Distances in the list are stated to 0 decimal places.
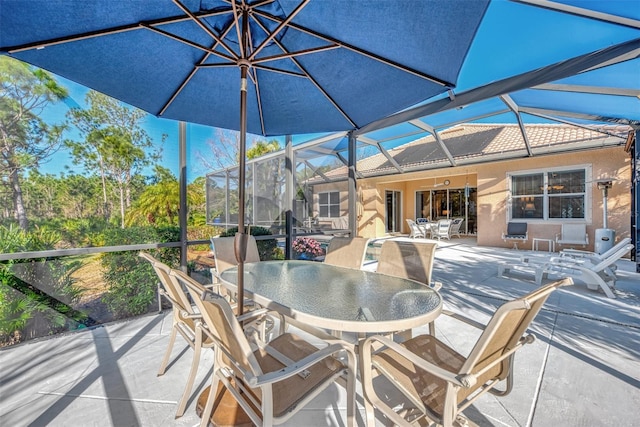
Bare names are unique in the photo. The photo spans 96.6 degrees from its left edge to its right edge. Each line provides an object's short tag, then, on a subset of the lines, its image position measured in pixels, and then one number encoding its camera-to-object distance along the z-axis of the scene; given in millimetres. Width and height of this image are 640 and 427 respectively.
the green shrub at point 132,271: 3369
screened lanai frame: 3053
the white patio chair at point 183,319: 1855
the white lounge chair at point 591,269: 4305
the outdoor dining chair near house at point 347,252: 3225
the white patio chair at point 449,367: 1199
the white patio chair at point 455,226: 11841
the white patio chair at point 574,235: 7797
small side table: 8375
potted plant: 5156
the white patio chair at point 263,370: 1222
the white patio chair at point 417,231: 11562
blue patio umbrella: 1698
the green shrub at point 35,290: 2734
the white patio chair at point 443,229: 11203
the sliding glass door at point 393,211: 13510
